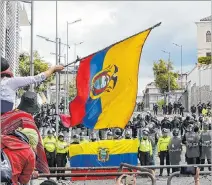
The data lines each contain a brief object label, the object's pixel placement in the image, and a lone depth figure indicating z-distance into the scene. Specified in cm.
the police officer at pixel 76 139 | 1750
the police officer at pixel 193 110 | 4586
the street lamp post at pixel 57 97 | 2481
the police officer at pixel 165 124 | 3064
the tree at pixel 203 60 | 5966
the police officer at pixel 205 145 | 1709
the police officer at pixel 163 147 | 1812
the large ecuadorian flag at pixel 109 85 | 689
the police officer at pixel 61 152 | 1747
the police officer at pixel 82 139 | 1738
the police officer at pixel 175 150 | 1730
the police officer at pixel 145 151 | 1750
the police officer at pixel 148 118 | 3648
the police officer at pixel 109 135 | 1845
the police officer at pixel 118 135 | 1785
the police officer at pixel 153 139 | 1817
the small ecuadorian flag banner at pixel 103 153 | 1521
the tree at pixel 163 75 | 6606
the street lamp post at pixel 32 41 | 939
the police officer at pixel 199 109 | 4355
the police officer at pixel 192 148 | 1725
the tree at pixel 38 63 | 4757
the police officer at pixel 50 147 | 1736
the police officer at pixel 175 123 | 3139
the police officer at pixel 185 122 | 2994
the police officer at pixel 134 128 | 3019
